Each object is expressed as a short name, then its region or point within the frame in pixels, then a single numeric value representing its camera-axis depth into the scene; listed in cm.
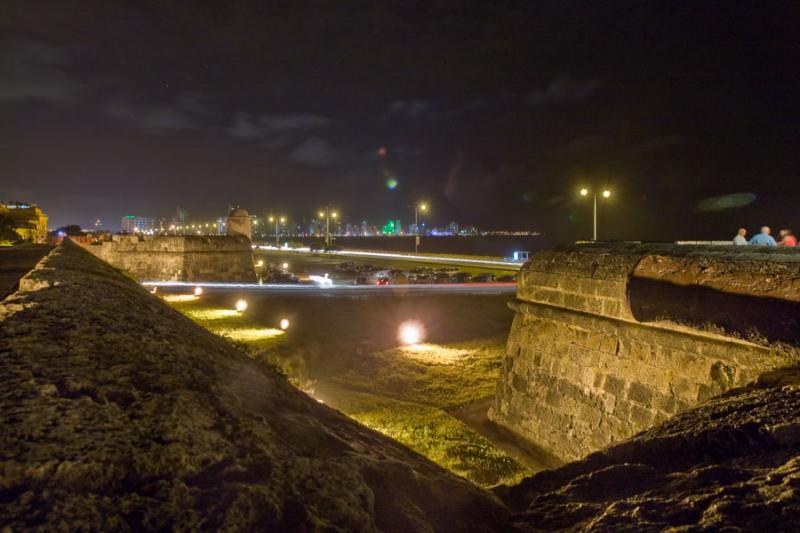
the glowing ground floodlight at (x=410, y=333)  1634
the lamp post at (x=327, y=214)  7476
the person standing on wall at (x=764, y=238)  1095
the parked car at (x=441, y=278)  3447
